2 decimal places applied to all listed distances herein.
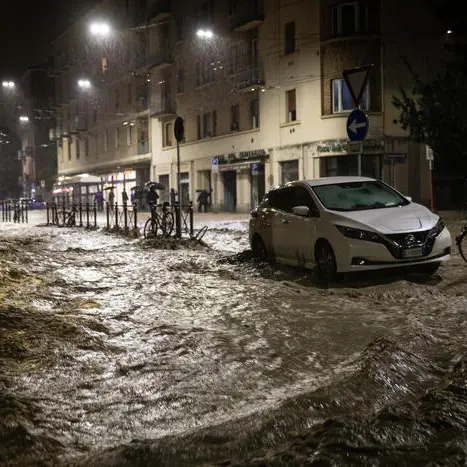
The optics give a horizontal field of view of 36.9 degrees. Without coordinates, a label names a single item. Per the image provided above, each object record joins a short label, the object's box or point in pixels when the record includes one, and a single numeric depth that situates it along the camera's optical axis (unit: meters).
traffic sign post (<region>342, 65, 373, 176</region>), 12.10
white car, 9.59
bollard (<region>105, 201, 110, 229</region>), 25.36
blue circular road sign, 12.42
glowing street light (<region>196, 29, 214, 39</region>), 37.21
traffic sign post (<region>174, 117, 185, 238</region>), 16.89
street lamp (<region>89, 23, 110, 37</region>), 27.48
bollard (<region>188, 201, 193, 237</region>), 18.12
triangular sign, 12.07
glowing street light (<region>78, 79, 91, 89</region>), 55.40
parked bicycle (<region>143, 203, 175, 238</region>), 19.27
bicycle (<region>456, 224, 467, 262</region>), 11.44
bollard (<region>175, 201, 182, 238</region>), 18.44
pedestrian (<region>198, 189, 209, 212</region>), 42.84
